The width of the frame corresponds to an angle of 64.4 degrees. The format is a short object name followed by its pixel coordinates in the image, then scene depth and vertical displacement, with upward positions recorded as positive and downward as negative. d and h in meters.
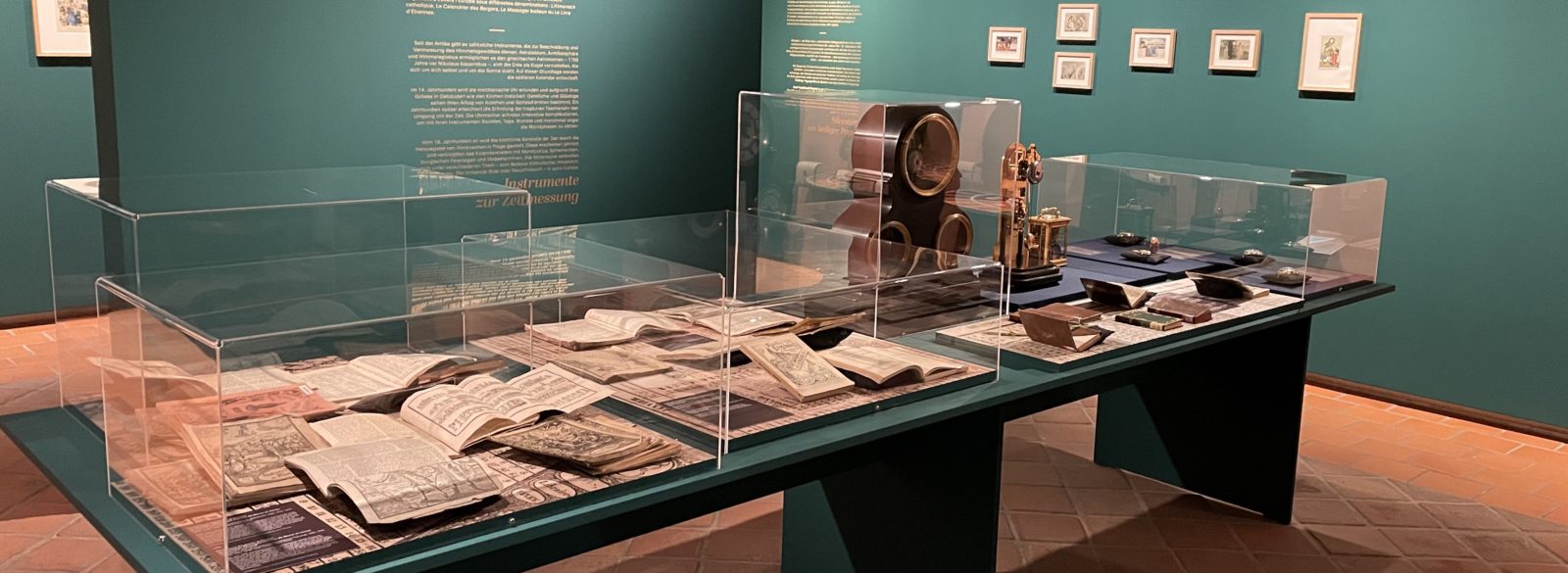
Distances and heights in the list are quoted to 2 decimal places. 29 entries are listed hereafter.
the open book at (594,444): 2.26 -0.65
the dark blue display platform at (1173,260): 4.46 -0.54
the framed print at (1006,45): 7.53 +0.36
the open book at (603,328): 2.42 -0.47
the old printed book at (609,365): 2.53 -0.56
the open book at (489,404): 2.31 -0.61
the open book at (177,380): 1.89 -0.49
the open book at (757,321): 2.83 -0.51
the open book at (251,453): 1.89 -0.62
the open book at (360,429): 2.24 -0.63
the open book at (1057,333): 3.32 -0.61
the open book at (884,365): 2.85 -0.61
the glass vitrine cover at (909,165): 4.12 -0.21
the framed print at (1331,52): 6.12 +0.32
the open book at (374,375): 2.35 -0.56
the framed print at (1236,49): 6.45 +0.34
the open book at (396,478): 2.00 -0.65
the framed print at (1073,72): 7.23 +0.21
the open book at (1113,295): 3.88 -0.58
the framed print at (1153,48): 6.82 +0.34
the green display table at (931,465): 2.16 -0.88
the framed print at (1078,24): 7.14 +0.48
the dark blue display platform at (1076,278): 3.87 -0.58
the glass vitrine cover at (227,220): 2.82 -0.42
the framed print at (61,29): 6.85 +0.22
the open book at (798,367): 2.74 -0.60
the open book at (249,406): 1.89 -0.55
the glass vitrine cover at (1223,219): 4.29 -0.38
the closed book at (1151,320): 3.65 -0.62
